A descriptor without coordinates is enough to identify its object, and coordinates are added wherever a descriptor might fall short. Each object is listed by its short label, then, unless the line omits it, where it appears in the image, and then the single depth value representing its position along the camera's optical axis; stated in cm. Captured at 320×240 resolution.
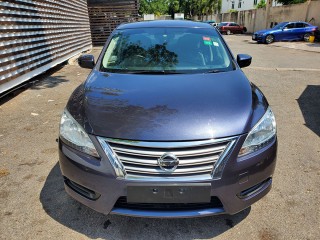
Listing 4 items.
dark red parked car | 3303
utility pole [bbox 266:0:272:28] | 2894
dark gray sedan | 193
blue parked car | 2041
